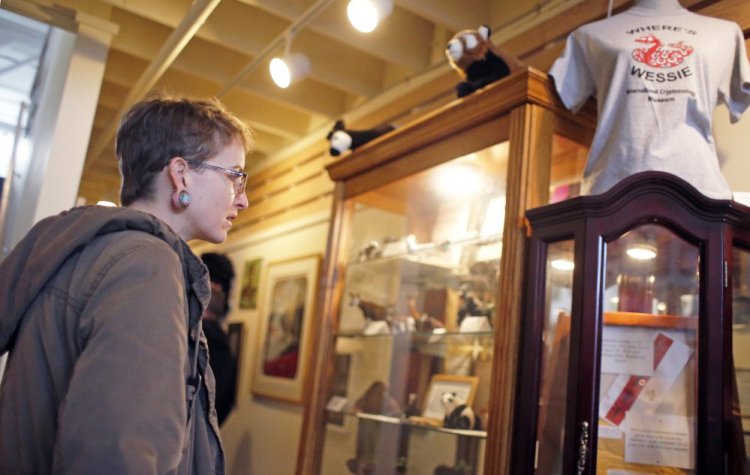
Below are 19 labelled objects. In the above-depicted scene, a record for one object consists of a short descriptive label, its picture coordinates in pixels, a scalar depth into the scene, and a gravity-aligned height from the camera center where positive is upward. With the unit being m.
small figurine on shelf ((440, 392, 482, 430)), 2.30 -0.06
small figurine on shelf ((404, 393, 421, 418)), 2.60 -0.06
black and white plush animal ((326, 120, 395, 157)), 2.93 +1.03
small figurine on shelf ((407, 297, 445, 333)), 2.63 +0.27
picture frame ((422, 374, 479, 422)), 2.39 +0.02
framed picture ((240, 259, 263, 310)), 4.98 +0.63
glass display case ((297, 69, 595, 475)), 2.05 +0.41
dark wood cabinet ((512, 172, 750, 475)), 1.61 +0.18
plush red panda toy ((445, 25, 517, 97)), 2.33 +1.13
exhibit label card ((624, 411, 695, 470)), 1.61 -0.05
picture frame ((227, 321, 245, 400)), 4.95 +0.22
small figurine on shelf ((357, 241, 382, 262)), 2.95 +0.56
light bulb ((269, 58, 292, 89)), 2.98 +1.27
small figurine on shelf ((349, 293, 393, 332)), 2.85 +0.30
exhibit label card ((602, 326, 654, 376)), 1.73 +0.16
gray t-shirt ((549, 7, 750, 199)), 1.82 +0.90
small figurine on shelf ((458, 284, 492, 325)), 2.32 +0.31
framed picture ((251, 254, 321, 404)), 4.11 +0.30
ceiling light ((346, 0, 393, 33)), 2.44 +1.29
